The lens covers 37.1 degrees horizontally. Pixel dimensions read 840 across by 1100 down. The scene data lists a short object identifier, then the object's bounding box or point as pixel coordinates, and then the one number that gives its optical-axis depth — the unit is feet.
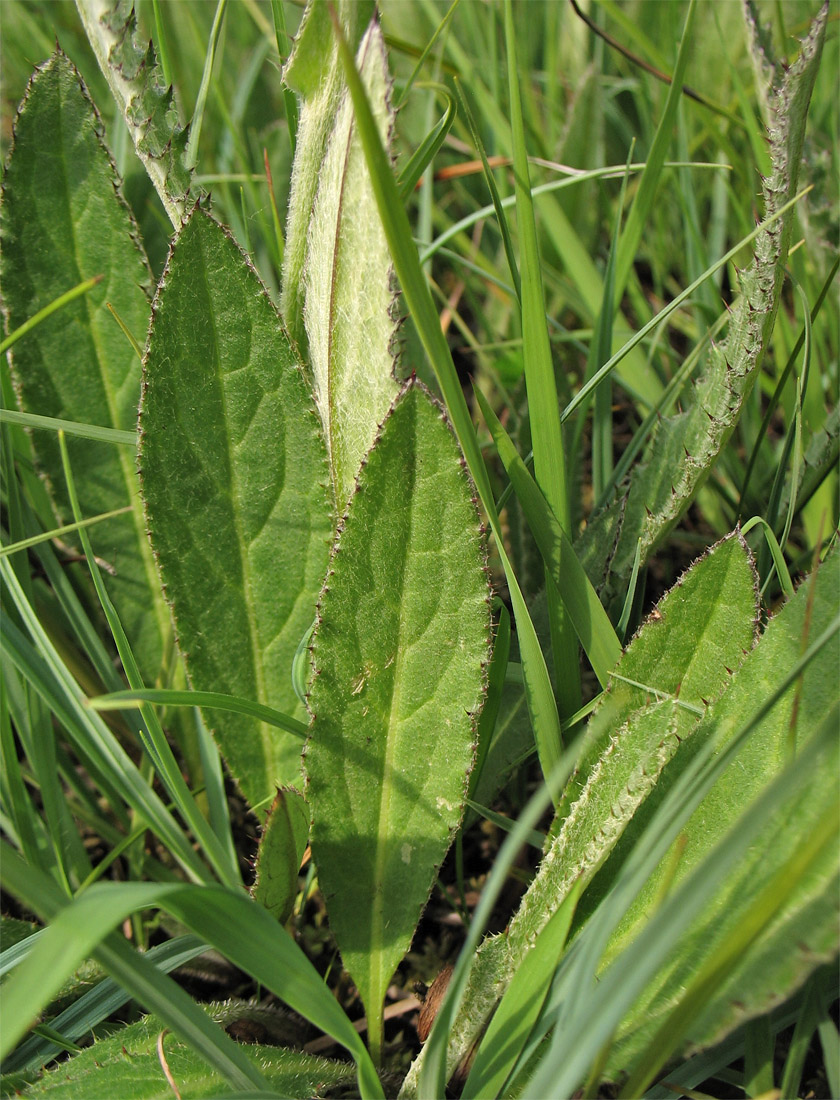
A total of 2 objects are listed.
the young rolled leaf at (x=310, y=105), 0.67
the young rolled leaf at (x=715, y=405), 0.67
